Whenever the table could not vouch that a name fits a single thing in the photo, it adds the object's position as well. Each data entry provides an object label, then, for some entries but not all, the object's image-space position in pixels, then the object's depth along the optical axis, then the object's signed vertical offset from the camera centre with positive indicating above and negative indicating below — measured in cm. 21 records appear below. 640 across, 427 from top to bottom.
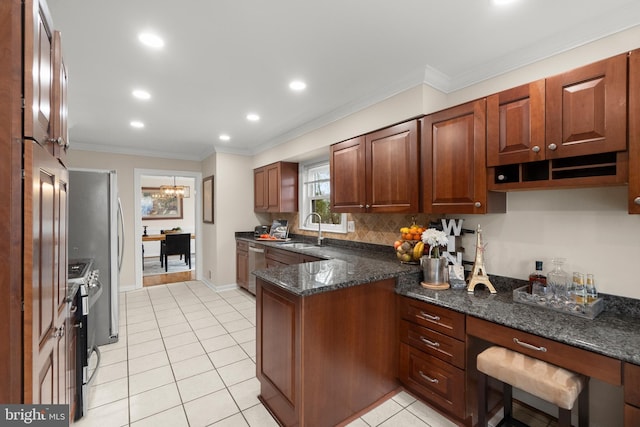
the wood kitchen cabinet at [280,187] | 448 +44
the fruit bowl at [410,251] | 237 -33
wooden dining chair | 656 -76
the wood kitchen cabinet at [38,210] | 78 +1
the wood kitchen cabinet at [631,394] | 119 -79
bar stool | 132 -84
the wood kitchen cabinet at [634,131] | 138 +41
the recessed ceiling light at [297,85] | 255 +121
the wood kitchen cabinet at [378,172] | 240 +41
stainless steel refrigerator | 280 -21
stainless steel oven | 188 -84
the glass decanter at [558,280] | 175 -43
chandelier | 757 +64
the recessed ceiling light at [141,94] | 273 +121
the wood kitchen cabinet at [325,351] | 166 -92
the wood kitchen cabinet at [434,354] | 177 -97
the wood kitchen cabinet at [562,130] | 146 +50
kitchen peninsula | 141 -71
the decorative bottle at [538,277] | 183 -44
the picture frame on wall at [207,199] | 515 +27
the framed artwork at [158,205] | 821 +26
